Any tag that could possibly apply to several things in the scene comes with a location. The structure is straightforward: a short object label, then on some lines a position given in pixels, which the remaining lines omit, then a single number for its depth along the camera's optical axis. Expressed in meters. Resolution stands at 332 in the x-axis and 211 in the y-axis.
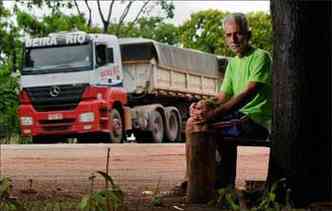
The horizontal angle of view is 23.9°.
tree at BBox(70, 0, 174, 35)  39.62
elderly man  4.80
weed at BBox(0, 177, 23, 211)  3.84
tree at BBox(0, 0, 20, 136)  30.23
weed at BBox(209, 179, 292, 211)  4.34
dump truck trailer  20.58
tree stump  4.71
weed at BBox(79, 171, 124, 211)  3.60
